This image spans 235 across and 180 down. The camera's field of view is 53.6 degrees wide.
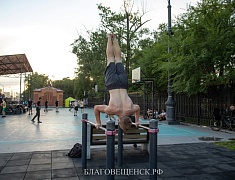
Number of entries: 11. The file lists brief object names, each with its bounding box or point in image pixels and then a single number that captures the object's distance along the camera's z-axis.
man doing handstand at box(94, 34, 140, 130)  4.00
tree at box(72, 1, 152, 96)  23.92
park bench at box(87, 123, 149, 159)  6.03
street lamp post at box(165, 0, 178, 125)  13.96
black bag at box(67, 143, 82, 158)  6.06
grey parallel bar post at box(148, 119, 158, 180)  3.44
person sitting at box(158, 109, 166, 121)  16.15
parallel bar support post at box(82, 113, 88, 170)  5.32
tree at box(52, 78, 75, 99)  64.74
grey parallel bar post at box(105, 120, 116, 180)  3.12
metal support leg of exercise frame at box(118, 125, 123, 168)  5.50
